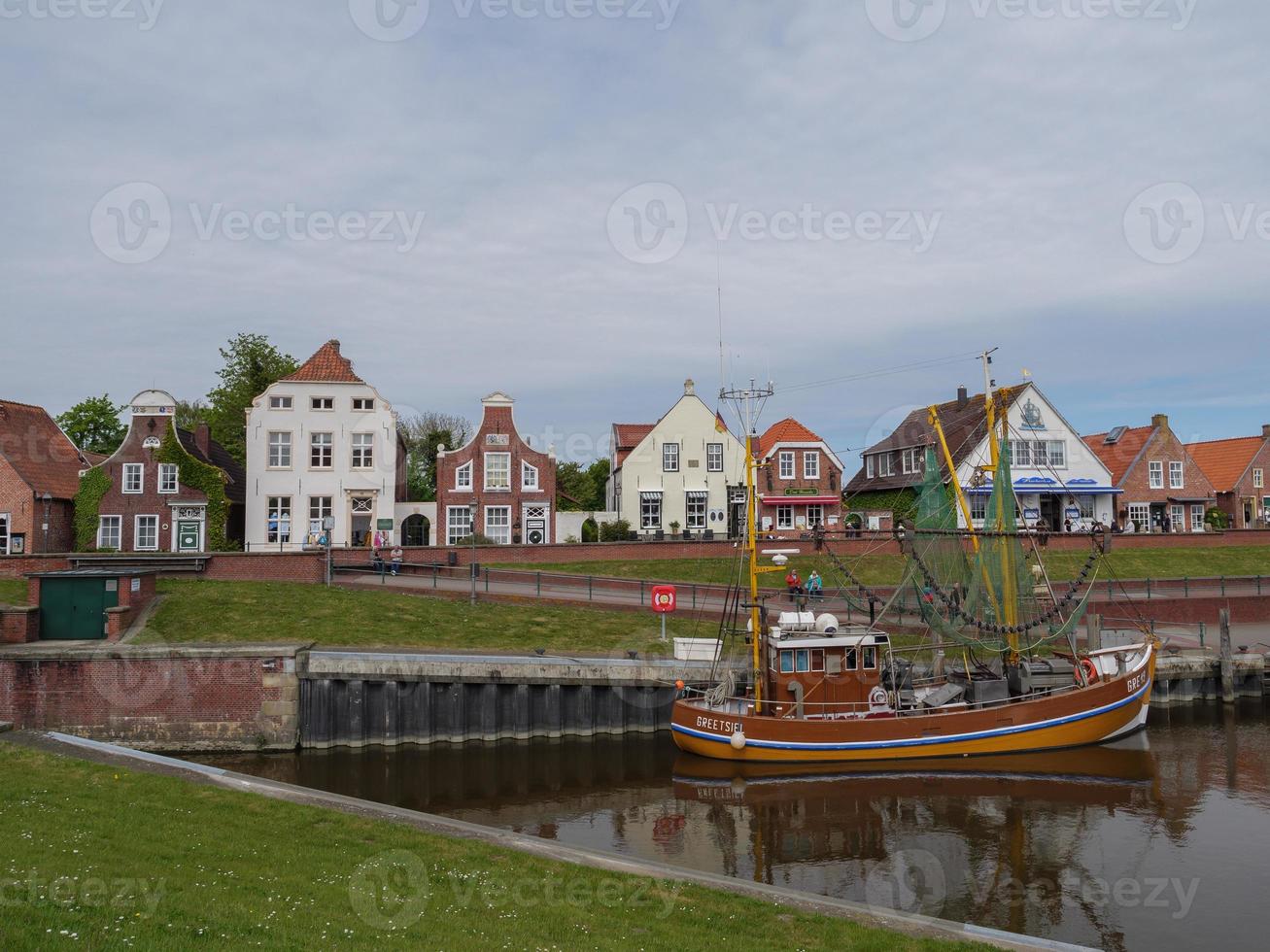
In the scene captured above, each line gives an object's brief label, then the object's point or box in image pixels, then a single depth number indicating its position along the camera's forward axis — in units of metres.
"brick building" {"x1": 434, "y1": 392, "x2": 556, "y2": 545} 50.69
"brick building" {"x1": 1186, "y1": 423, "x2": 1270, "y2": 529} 64.12
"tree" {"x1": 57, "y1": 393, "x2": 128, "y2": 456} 68.56
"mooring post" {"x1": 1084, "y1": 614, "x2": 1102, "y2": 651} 31.58
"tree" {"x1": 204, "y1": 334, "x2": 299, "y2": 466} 66.25
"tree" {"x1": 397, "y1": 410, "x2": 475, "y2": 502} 77.00
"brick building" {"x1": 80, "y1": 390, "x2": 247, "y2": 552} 45.78
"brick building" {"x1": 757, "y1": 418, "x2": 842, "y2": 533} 56.28
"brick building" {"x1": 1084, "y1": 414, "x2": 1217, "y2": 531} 61.31
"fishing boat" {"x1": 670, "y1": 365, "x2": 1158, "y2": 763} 24.45
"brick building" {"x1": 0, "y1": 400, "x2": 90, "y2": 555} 45.28
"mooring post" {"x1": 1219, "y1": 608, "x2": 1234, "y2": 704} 30.84
